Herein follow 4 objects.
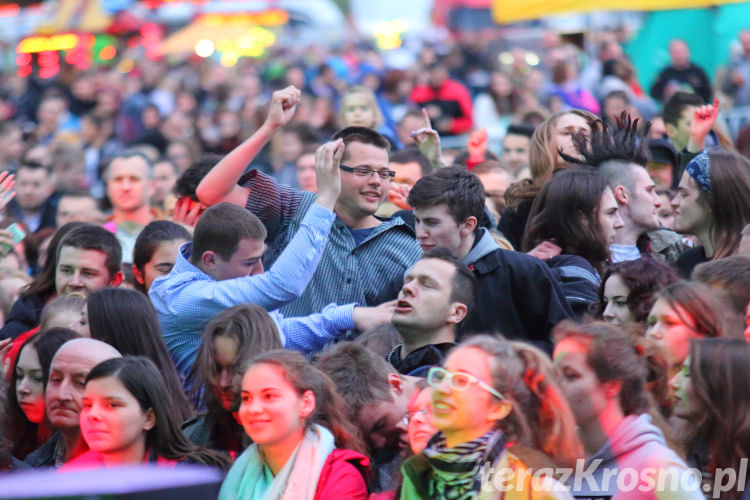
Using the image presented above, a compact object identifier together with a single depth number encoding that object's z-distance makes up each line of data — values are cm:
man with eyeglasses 1293
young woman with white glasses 822
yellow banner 2781
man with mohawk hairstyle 1362
